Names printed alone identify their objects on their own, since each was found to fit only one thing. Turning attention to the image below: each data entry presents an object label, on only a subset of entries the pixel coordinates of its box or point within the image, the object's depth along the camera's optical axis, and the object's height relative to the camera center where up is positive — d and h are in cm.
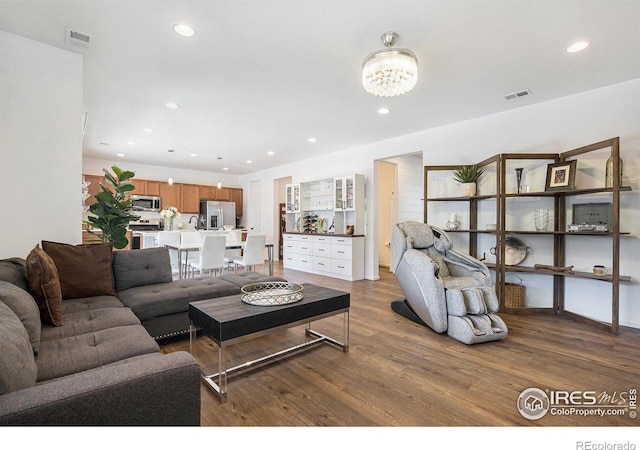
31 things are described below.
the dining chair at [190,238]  535 -31
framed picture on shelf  328 +52
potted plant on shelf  406 +60
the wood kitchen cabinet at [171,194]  784 +72
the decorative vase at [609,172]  297 +50
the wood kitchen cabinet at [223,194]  887 +81
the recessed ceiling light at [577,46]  247 +148
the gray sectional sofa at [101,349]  91 -59
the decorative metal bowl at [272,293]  215 -56
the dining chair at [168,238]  512 -29
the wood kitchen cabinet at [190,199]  818 +63
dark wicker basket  370 -93
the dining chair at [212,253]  454 -50
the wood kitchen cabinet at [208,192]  852 +86
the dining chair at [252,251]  500 -51
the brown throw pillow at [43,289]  186 -42
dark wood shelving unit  298 -13
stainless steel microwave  734 +47
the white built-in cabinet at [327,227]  569 -12
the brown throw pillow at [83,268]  239 -39
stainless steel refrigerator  838 +18
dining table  434 -39
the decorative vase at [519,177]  376 +56
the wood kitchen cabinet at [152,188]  756 +86
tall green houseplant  310 +10
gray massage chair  278 -66
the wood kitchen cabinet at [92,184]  688 +87
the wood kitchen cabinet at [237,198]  923 +73
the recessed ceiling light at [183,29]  227 +149
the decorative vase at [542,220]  364 +2
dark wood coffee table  183 -67
